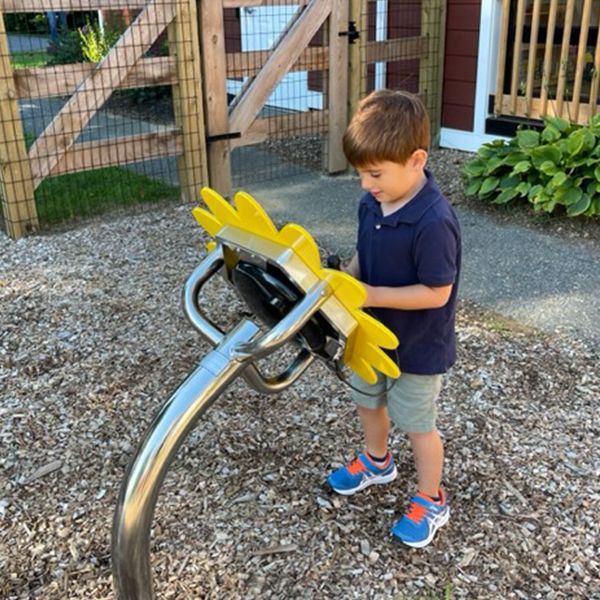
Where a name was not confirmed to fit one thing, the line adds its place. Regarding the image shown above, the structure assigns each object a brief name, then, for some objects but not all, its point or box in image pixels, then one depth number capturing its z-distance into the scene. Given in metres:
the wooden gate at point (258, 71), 5.38
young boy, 1.79
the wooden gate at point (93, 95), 4.66
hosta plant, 4.91
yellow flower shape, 1.48
